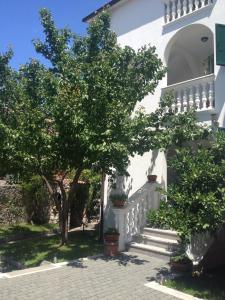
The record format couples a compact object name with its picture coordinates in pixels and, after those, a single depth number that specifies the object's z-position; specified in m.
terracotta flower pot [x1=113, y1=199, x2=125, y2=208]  8.82
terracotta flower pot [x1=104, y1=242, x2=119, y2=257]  8.34
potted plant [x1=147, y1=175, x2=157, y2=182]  9.39
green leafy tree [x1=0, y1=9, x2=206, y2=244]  7.30
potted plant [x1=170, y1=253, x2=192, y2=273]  6.83
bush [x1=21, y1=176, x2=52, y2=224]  12.11
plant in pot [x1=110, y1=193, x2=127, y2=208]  8.83
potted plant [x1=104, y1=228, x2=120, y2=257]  8.34
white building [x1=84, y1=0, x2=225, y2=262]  8.22
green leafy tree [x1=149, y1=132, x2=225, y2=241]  5.67
